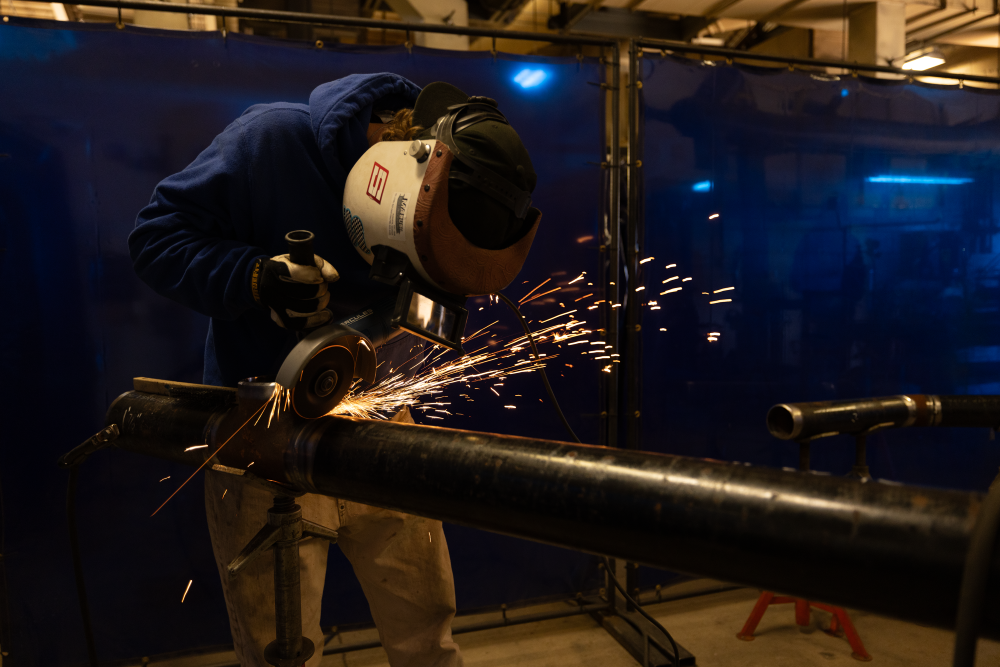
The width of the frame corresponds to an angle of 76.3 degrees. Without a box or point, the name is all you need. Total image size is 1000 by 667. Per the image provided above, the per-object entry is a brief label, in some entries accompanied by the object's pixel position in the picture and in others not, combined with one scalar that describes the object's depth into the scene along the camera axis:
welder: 1.16
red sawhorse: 2.68
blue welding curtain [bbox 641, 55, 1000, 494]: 2.90
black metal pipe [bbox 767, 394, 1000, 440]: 1.91
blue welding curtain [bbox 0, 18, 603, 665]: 2.30
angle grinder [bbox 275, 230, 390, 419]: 0.98
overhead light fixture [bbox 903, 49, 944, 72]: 5.39
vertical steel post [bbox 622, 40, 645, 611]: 2.77
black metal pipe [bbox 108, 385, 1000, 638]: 0.61
